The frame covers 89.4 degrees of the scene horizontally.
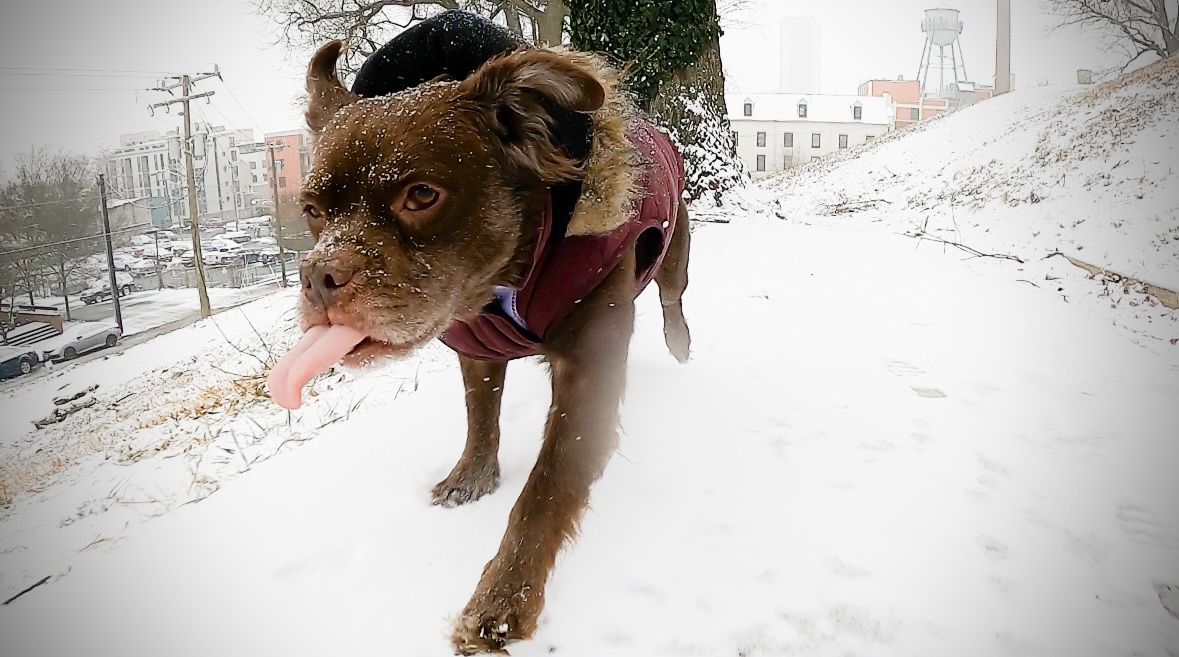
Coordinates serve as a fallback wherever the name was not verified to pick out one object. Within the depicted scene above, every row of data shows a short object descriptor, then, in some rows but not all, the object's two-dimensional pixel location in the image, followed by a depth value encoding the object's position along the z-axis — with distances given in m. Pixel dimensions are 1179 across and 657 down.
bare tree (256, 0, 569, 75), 14.00
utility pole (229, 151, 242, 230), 25.42
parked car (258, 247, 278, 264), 24.50
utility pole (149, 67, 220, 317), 19.55
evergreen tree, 6.13
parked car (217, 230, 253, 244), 26.31
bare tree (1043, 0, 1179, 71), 5.37
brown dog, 1.36
